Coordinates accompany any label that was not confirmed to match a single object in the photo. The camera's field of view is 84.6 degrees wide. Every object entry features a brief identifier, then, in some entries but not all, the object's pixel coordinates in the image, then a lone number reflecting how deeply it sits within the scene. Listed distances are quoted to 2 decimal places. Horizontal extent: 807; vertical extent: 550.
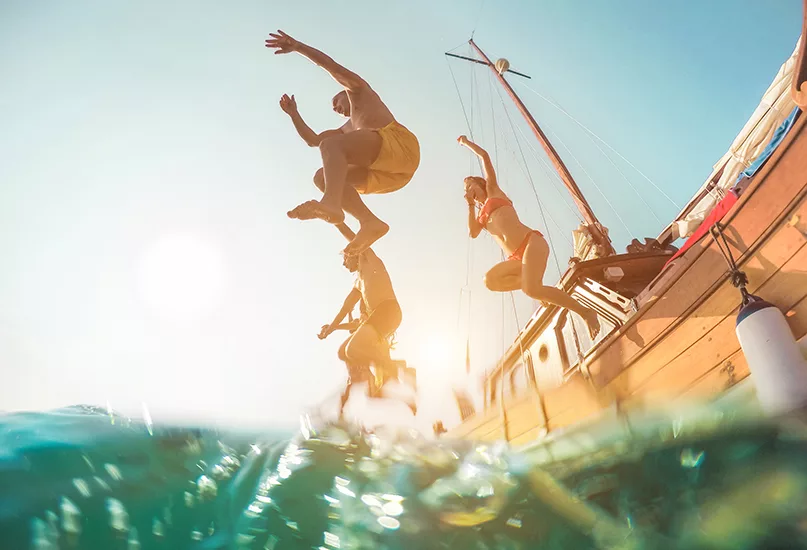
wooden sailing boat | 2.37
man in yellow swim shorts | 2.44
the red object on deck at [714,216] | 3.56
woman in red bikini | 3.76
